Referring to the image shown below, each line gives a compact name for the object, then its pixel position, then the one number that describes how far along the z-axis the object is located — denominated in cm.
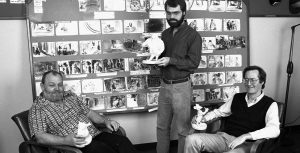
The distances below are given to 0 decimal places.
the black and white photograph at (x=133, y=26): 278
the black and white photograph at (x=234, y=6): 308
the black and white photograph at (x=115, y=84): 278
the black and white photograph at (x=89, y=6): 263
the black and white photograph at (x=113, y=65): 275
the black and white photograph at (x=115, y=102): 280
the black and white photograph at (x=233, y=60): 314
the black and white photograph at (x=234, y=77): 316
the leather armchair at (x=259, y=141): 185
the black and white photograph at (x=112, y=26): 271
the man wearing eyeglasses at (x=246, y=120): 199
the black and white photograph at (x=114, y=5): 270
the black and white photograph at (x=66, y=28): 259
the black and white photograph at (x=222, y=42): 308
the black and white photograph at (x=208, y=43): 304
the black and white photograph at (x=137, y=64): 283
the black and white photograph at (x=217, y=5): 302
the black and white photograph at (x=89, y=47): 267
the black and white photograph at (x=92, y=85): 271
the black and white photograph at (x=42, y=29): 253
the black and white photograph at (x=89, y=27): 265
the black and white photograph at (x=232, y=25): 309
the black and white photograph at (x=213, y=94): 311
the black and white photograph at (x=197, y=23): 297
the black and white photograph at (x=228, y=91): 317
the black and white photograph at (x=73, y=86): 266
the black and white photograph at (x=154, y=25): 284
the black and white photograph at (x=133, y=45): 279
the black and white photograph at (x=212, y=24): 302
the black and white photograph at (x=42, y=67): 257
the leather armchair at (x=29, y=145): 183
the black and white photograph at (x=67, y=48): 261
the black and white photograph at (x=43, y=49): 255
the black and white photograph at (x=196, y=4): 294
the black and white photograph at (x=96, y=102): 275
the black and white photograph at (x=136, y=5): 277
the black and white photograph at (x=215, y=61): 309
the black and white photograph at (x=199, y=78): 307
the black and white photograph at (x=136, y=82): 285
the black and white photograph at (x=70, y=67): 263
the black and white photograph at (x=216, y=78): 311
